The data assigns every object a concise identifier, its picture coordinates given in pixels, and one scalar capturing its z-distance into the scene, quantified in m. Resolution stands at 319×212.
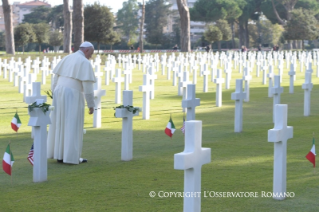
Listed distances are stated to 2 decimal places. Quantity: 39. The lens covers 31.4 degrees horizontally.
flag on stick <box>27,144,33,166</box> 6.72
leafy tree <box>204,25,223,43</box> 54.56
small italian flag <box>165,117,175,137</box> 8.44
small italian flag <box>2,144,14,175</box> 6.10
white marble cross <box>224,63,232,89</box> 19.47
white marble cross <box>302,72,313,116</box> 12.58
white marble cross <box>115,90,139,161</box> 7.74
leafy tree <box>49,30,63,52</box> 67.00
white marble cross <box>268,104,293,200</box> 5.50
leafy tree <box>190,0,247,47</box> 70.25
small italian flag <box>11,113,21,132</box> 9.38
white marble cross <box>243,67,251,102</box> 15.61
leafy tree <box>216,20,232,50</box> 60.22
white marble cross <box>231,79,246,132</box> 10.39
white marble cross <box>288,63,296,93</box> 17.72
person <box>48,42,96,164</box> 7.57
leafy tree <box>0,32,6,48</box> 71.44
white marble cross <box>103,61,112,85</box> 21.70
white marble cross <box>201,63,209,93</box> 19.10
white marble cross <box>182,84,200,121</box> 9.07
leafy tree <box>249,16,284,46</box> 87.19
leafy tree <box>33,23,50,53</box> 56.53
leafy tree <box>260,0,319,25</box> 73.21
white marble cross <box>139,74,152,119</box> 12.05
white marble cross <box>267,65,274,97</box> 16.72
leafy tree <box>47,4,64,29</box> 91.50
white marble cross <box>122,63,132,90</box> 17.83
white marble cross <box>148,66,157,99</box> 16.77
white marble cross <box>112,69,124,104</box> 14.21
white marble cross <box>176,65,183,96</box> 16.98
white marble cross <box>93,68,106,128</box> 10.31
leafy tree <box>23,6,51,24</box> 92.31
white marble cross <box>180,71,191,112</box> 13.12
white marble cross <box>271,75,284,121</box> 11.94
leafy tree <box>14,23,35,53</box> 51.84
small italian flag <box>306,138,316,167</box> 6.35
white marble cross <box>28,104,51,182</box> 6.43
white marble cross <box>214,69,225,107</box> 14.73
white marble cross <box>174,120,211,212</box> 4.18
